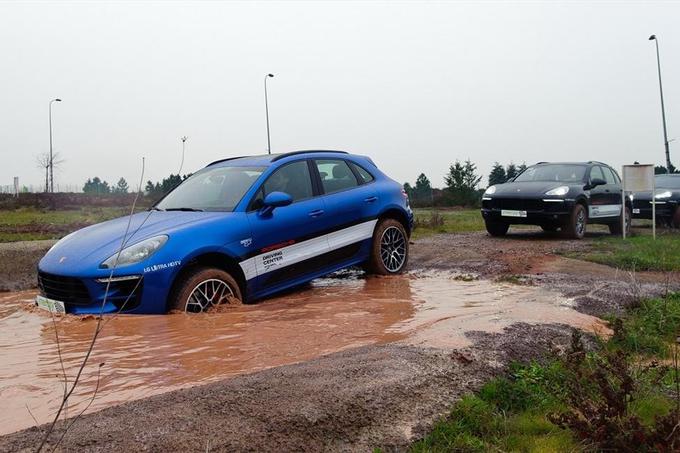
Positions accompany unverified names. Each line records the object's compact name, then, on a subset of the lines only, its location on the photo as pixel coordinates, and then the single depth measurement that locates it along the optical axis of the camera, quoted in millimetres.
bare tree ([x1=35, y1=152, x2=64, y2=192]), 41100
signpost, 13062
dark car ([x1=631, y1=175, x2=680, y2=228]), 17484
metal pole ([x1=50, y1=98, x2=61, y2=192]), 40869
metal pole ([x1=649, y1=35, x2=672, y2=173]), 29156
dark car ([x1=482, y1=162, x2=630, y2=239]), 13234
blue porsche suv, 5520
